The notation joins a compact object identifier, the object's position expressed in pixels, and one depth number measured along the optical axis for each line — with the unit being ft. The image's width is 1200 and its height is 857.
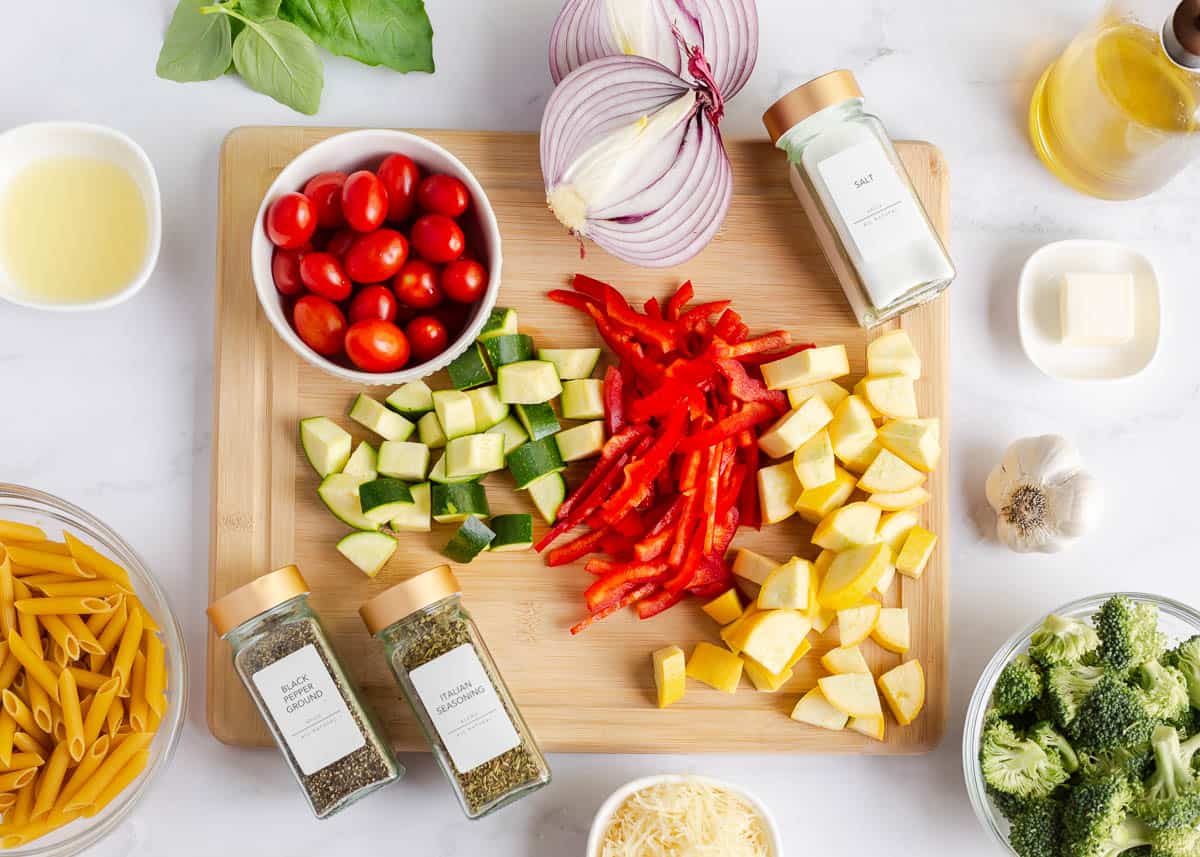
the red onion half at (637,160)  2.65
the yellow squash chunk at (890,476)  2.71
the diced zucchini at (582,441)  2.73
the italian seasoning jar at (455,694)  2.57
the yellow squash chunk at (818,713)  2.72
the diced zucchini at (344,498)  2.70
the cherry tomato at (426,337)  2.63
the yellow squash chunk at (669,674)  2.69
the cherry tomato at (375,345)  2.58
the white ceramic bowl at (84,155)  2.69
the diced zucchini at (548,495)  2.73
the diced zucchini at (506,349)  2.71
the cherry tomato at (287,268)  2.64
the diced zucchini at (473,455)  2.69
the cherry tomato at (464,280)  2.62
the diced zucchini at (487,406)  2.73
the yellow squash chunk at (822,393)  2.73
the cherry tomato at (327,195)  2.63
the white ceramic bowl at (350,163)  2.61
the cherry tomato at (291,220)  2.59
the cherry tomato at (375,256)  2.60
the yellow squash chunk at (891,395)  2.72
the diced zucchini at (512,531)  2.70
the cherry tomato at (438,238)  2.62
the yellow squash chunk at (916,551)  2.73
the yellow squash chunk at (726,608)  2.72
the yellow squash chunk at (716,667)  2.70
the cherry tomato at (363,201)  2.59
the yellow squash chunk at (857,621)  2.71
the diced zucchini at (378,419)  2.72
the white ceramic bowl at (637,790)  2.64
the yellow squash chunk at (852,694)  2.71
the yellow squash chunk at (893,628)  2.73
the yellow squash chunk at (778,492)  2.72
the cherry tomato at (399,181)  2.63
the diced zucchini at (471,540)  2.69
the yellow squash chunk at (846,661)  2.73
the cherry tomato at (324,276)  2.60
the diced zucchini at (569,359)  2.74
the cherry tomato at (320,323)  2.61
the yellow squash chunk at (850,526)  2.70
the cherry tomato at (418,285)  2.63
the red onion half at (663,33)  2.68
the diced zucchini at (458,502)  2.70
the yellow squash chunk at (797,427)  2.70
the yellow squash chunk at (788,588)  2.68
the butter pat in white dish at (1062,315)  2.82
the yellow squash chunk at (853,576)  2.66
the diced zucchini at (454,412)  2.71
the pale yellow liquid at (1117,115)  2.64
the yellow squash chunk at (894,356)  2.73
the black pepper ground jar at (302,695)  2.57
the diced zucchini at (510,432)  2.74
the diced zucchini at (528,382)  2.70
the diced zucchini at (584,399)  2.72
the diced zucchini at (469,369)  2.72
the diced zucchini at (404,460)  2.72
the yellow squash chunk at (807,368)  2.69
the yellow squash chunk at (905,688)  2.73
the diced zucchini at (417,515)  2.72
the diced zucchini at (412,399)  2.74
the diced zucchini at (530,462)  2.70
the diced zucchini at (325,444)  2.70
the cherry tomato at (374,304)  2.62
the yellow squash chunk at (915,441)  2.70
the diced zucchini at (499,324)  2.71
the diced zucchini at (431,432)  2.74
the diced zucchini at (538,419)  2.72
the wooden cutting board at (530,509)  2.74
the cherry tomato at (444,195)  2.62
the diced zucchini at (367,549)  2.70
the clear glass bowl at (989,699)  2.68
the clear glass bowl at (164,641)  2.64
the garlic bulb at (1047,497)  2.71
